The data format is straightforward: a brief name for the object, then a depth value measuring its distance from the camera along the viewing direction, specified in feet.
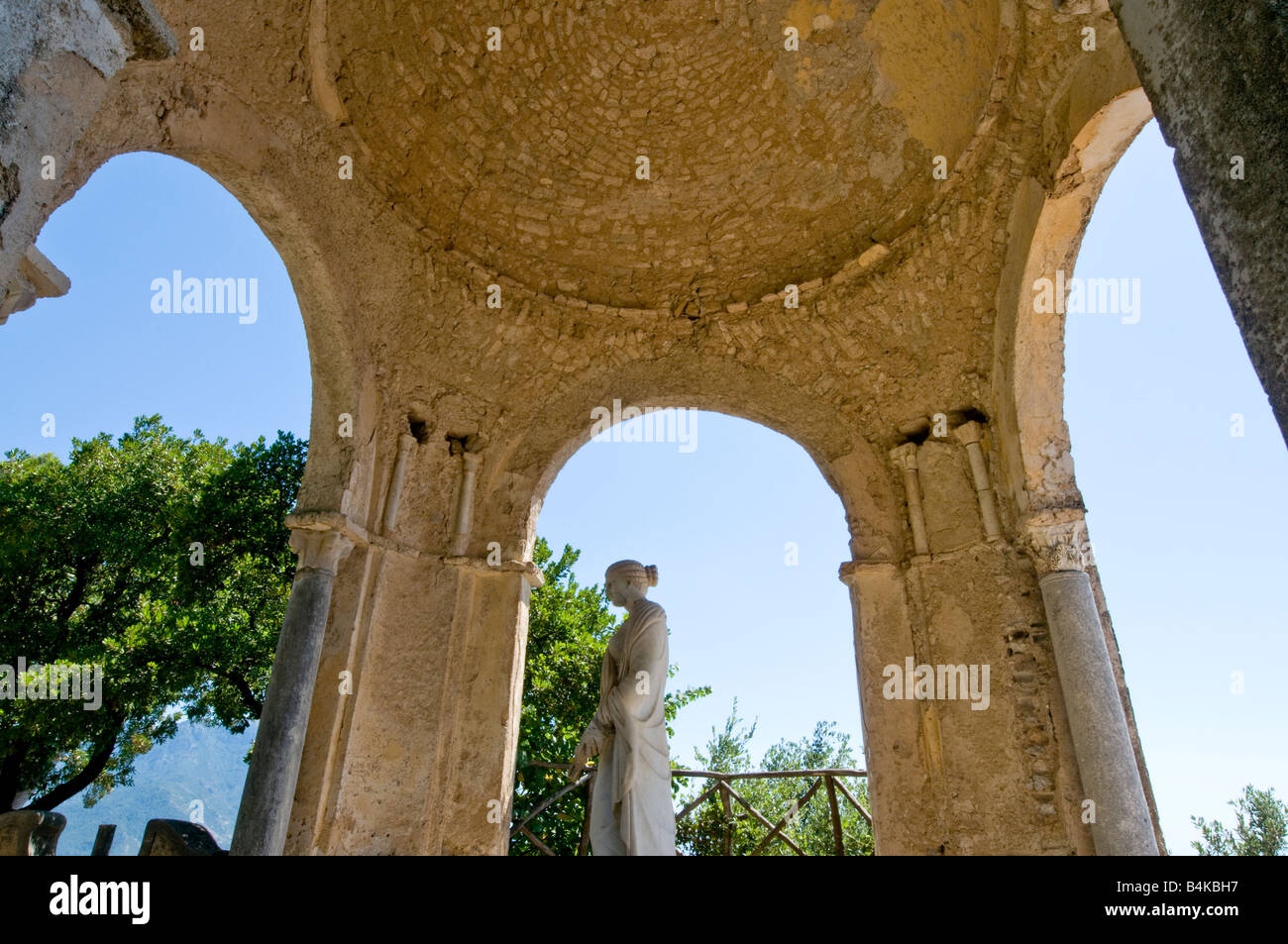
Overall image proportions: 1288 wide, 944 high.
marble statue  12.93
